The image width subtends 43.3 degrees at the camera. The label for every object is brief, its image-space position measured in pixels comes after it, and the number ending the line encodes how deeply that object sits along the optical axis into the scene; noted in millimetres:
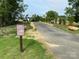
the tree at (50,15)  41931
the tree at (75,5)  19148
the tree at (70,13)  19348
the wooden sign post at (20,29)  4718
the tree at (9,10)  20718
